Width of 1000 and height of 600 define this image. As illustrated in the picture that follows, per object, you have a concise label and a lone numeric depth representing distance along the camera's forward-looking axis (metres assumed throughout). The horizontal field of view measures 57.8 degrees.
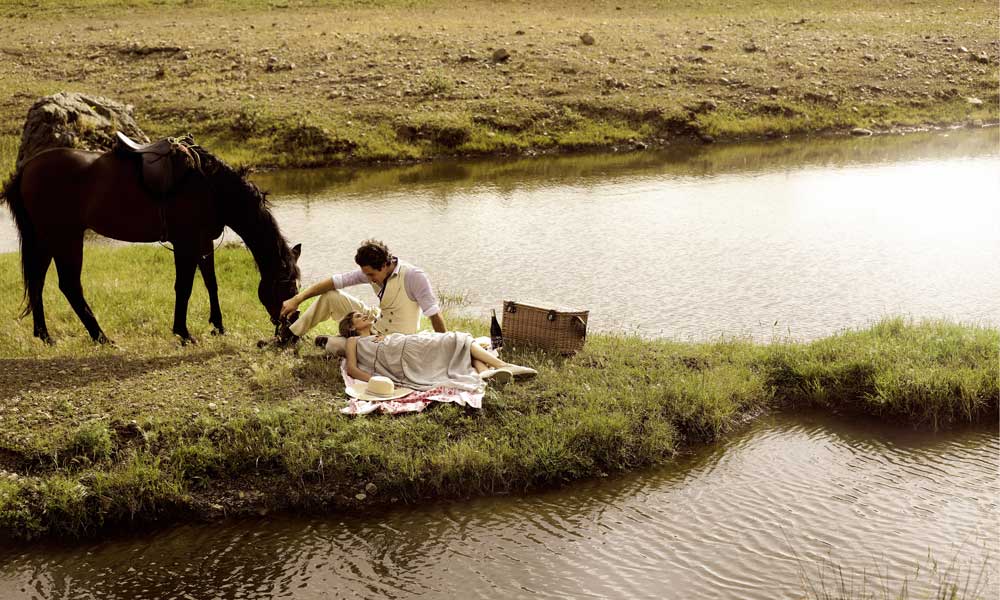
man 9.61
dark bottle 10.16
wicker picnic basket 10.31
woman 9.47
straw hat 9.22
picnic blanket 8.92
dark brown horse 10.88
